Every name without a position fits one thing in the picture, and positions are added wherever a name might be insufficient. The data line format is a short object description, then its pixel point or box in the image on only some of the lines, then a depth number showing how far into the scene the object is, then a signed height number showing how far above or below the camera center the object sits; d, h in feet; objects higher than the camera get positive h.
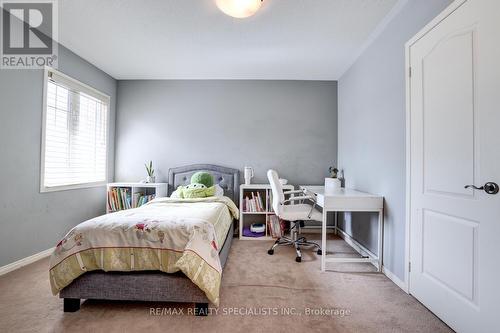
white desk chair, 8.68 -1.65
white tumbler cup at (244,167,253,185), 11.71 -0.32
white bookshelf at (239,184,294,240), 11.13 -1.64
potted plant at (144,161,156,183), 12.00 -0.29
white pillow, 11.34 -1.16
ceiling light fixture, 5.85 +4.19
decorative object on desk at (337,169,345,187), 11.57 -0.41
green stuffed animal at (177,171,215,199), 10.21 -0.93
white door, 4.13 +0.12
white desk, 7.59 -1.17
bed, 5.24 -2.79
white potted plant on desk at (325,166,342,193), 9.85 -0.64
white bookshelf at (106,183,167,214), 11.34 -1.10
